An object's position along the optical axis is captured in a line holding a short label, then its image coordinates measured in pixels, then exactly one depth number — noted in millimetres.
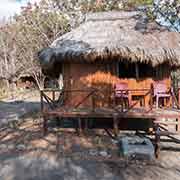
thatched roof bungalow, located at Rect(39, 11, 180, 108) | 6037
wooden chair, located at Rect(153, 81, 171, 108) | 6214
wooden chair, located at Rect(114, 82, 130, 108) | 6155
